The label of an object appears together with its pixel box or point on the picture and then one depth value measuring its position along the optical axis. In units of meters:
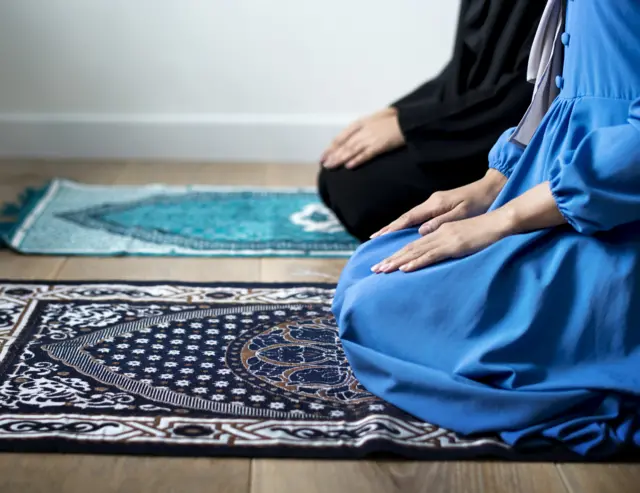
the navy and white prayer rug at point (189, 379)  1.17
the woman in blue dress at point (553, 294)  1.16
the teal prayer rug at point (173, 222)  2.06
